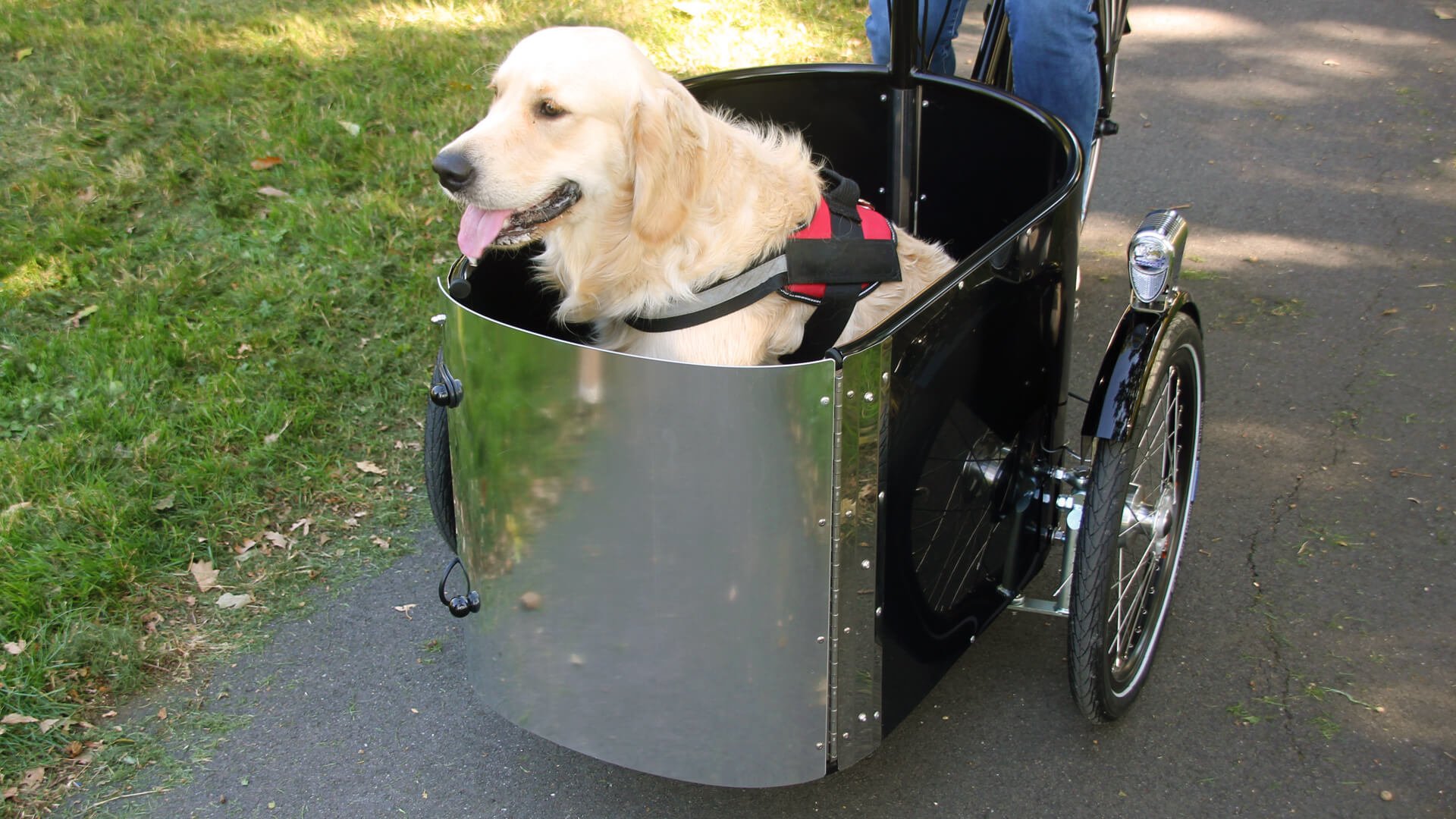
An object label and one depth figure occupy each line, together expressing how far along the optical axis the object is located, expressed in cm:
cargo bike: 188
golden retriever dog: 224
